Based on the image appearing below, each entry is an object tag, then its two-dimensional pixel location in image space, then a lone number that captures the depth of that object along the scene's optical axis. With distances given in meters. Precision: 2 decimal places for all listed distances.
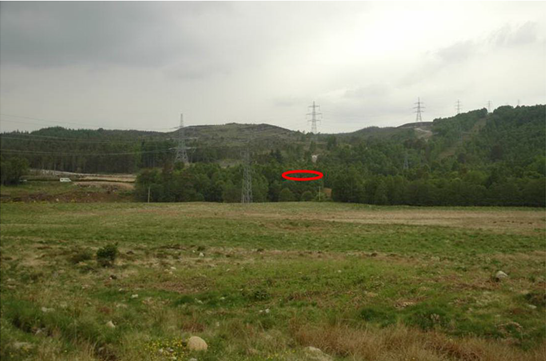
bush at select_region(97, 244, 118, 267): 16.03
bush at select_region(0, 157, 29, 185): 87.12
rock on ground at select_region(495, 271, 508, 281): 13.31
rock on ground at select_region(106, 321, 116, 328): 8.44
